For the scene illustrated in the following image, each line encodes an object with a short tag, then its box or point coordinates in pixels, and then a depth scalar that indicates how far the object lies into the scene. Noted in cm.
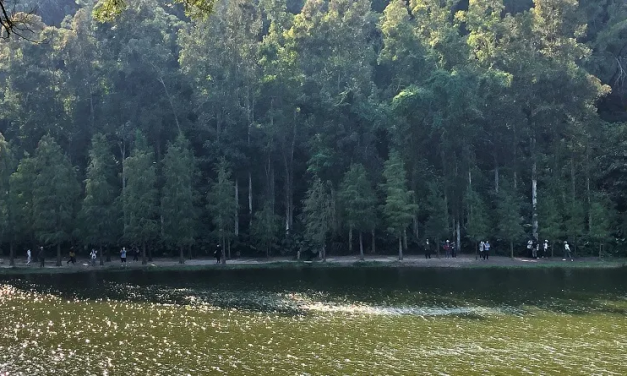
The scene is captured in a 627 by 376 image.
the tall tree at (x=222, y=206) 5109
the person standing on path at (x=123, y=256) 4955
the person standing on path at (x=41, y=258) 4856
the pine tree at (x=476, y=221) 5134
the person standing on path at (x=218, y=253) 5069
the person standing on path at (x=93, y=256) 4938
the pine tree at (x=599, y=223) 5050
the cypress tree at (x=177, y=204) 4956
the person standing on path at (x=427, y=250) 5318
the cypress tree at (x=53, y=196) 4822
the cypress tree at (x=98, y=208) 4891
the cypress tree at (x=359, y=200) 5172
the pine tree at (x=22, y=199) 4916
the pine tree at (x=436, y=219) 5241
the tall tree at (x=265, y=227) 5191
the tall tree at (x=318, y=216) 5128
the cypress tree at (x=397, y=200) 5128
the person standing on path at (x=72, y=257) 4991
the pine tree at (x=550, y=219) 5091
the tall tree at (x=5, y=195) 4894
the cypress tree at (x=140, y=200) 4888
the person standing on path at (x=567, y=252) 5184
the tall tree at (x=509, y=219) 5084
